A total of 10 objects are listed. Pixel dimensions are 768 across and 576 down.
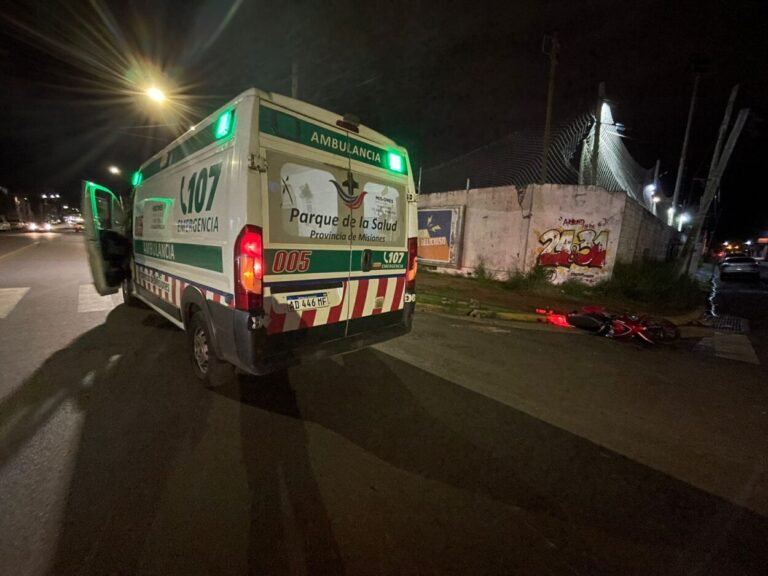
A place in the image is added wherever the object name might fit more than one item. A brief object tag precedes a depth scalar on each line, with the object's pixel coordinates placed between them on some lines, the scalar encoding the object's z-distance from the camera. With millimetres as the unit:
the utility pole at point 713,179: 12473
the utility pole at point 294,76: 9445
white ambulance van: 2701
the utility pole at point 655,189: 23531
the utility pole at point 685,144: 18031
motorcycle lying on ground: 5785
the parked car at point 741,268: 18469
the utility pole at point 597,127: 11573
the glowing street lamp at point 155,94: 8602
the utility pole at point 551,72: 11898
